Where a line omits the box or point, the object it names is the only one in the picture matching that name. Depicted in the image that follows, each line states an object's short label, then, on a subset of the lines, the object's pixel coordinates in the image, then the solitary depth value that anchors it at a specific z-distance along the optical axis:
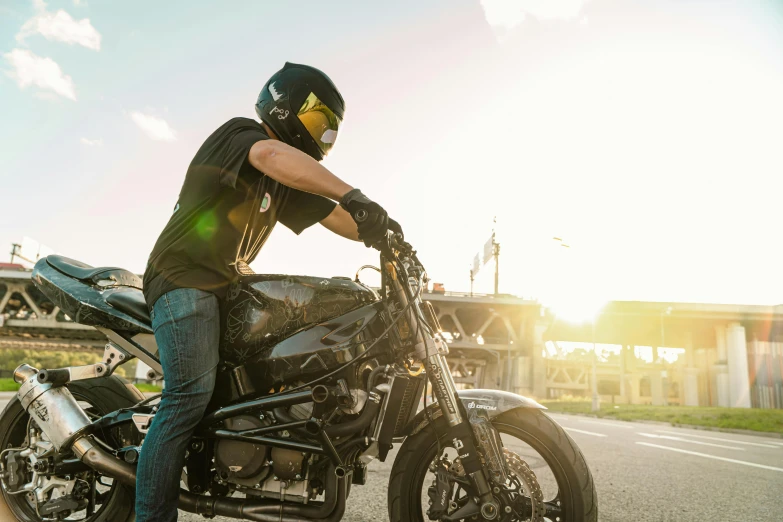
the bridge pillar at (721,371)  45.16
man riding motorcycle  2.33
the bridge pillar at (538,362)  53.12
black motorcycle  2.33
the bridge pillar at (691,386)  47.00
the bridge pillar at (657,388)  54.88
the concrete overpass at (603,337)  45.22
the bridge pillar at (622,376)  47.83
